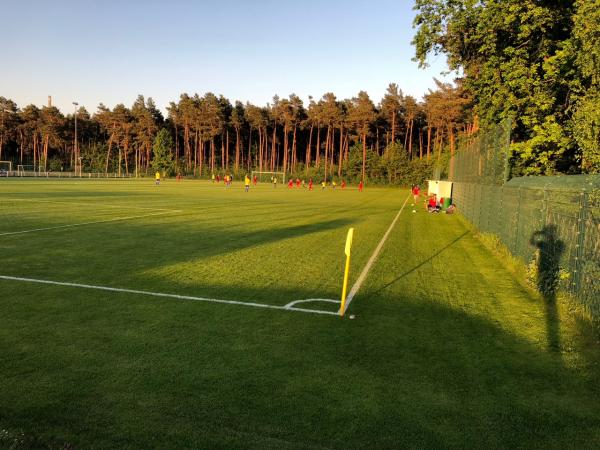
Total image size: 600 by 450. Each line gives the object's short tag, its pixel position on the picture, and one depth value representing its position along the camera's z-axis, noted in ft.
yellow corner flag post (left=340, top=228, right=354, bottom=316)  22.19
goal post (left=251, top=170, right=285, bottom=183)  313.20
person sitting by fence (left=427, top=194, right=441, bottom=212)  92.96
